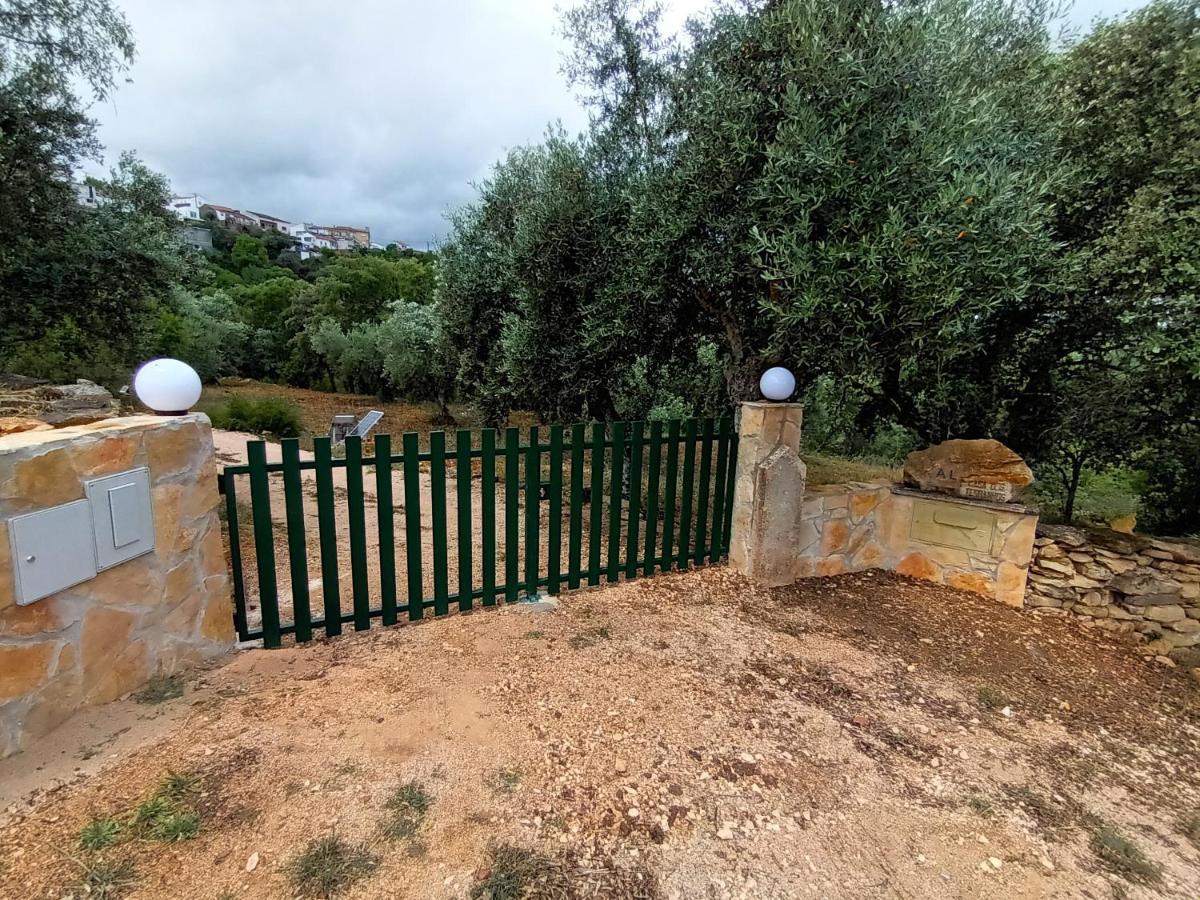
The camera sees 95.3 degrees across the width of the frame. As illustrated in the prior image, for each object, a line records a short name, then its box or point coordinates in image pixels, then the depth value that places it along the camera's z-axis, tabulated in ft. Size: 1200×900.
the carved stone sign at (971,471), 12.43
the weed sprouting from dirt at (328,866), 5.15
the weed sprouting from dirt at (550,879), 5.31
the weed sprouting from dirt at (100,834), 5.35
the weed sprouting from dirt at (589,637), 10.18
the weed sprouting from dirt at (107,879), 4.92
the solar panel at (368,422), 30.19
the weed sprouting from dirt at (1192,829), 6.66
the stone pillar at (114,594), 6.27
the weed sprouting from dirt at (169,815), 5.55
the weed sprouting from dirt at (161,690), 7.56
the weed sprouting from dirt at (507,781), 6.59
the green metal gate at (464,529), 9.52
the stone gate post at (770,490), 12.75
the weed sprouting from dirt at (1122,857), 6.08
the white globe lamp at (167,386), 7.95
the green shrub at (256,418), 40.50
